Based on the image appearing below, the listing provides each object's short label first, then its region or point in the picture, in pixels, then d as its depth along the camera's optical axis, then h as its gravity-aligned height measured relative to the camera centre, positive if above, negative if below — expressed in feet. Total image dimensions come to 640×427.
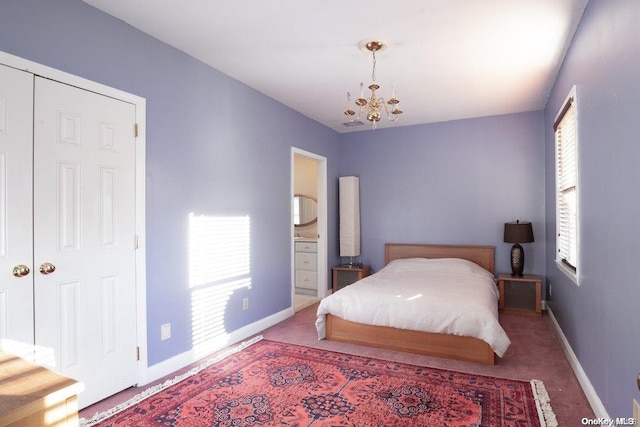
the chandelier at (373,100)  8.98 +2.82
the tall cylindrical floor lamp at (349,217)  18.22 -0.10
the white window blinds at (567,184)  9.29 +0.85
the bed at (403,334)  9.75 -3.41
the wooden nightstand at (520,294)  14.38 -3.14
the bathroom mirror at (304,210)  20.79 +0.30
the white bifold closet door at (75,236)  6.66 -0.37
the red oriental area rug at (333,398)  7.16 -3.91
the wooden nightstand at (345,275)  17.75 -2.88
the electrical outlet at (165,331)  9.31 -2.89
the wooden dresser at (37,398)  3.20 -1.62
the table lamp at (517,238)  14.53 -0.94
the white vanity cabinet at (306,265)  18.17 -2.43
